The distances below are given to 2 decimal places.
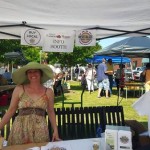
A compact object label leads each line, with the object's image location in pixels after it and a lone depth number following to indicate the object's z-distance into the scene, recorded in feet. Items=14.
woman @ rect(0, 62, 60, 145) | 7.07
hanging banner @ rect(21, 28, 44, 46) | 10.48
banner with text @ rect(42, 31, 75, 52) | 10.85
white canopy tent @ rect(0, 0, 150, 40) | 8.39
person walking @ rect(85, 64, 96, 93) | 37.12
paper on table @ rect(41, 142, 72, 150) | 6.00
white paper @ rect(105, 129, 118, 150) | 5.66
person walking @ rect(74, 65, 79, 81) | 73.37
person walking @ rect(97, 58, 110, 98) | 29.92
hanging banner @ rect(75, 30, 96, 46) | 10.61
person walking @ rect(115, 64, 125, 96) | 31.93
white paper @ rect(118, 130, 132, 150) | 5.59
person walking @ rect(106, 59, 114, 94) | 31.04
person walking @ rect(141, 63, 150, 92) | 19.15
